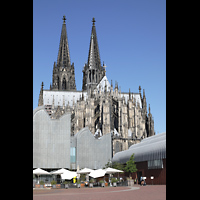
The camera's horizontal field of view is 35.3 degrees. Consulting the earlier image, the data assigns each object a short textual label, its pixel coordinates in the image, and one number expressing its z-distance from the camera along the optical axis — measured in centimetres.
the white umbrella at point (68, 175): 3300
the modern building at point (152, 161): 3722
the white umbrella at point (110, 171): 3506
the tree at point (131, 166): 4362
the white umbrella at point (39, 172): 3434
